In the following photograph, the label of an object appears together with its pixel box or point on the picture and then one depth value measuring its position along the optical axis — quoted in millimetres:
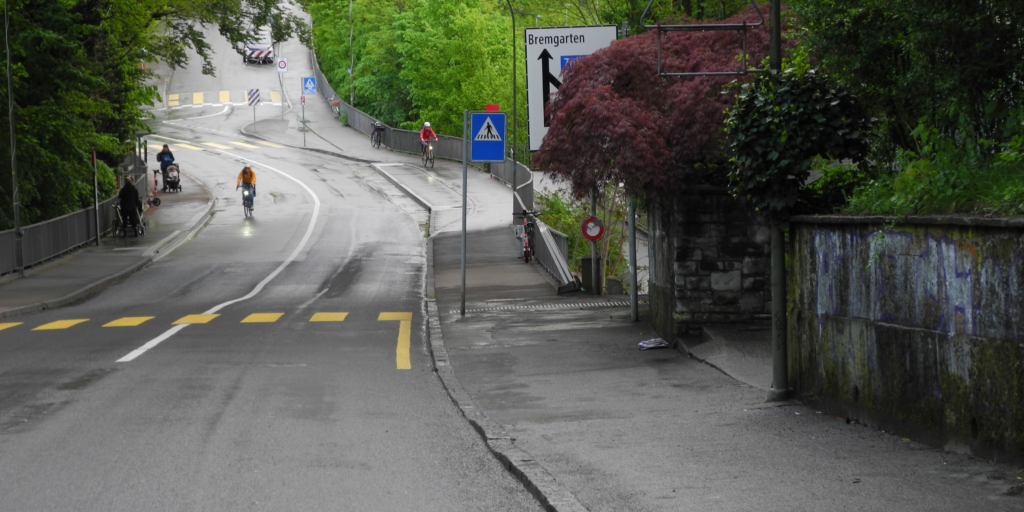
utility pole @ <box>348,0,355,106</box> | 77925
